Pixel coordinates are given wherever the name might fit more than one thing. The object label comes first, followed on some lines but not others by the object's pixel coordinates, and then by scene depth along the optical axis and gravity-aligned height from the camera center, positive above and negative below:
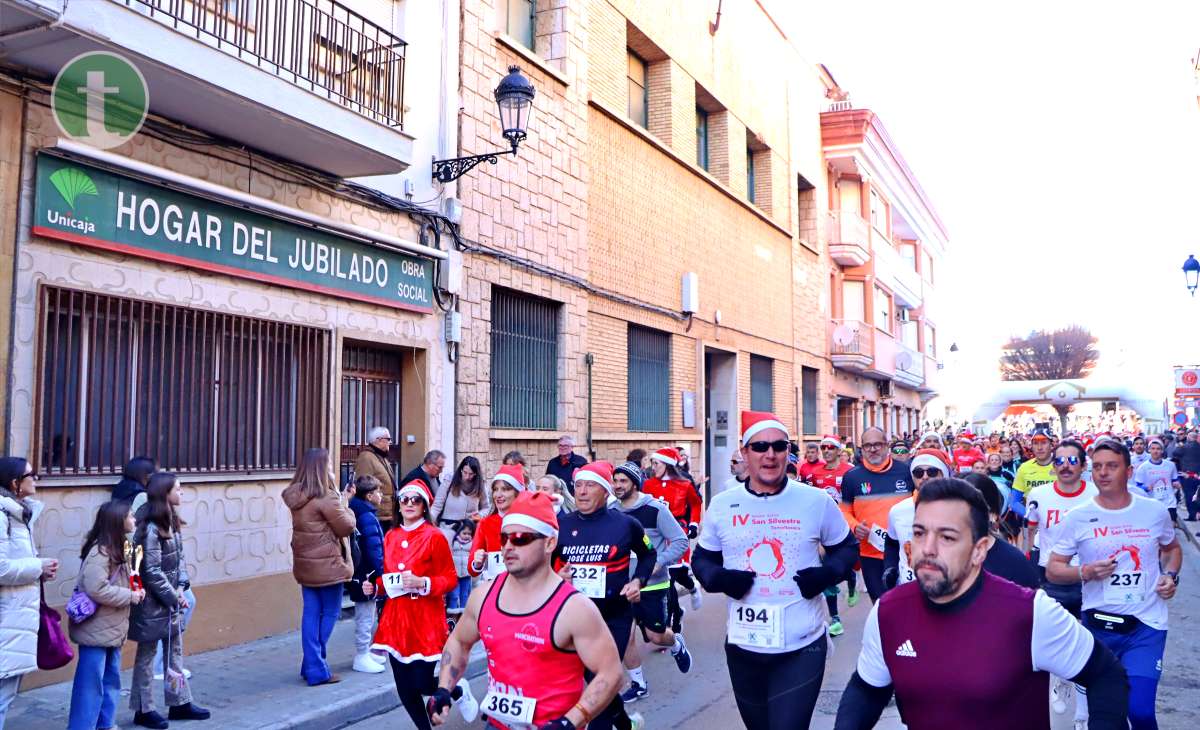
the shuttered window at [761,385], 23.34 +1.08
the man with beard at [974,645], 2.90 -0.62
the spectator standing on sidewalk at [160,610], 6.86 -1.20
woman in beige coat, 8.20 -0.88
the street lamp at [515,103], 11.38 +3.70
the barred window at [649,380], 17.77 +0.92
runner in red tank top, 3.90 -0.83
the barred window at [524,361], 13.80 +0.99
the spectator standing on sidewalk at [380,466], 10.59 -0.35
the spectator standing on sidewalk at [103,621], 6.34 -1.19
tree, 83.94 +6.27
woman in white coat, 5.72 -0.90
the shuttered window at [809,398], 27.19 +0.88
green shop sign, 8.04 +1.78
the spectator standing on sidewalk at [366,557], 8.75 -1.11
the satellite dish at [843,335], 28.97 +2.73
